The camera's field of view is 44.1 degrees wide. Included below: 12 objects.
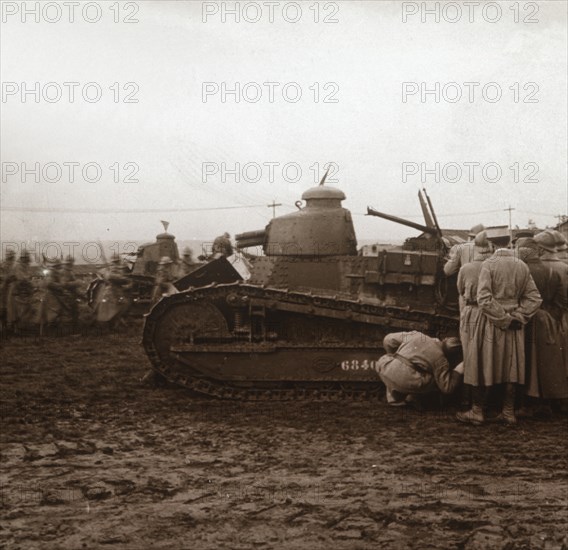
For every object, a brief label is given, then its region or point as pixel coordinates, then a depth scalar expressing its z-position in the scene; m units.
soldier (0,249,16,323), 16.14
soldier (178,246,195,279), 19.58
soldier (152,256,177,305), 18.75
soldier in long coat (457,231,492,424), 7.71
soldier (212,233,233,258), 16.40
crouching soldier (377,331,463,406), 8.18
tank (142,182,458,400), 9.24
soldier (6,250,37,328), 16.20
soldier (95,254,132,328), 17.50
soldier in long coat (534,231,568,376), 8.07
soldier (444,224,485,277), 8.79
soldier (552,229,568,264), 8.27
